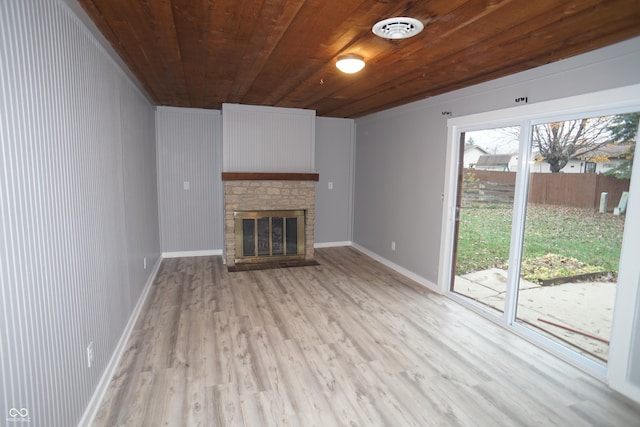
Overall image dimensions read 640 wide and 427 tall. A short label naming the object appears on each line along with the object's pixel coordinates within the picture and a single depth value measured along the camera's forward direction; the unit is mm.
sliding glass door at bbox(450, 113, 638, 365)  2484
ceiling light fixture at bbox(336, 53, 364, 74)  2597
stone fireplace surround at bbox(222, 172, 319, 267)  4965
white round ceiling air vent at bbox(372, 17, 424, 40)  1987
